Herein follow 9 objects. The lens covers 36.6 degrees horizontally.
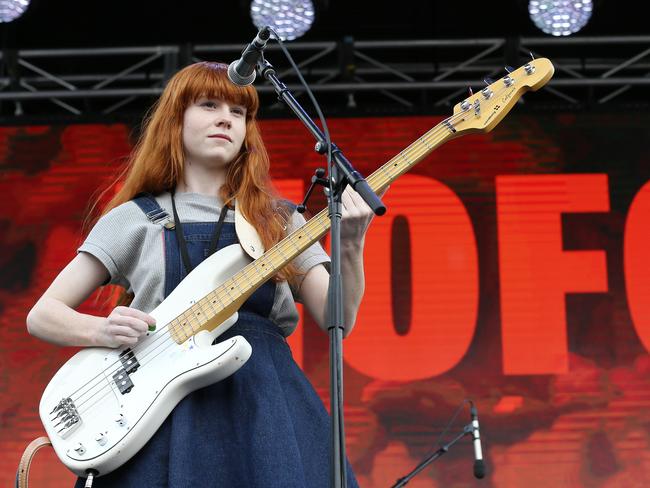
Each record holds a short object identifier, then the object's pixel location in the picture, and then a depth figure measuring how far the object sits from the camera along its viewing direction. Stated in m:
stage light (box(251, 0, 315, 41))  5.22
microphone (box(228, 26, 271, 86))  2.11
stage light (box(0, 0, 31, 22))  5.26
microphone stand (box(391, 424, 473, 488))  4.68
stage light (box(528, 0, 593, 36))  5.18
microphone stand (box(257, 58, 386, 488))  1.65
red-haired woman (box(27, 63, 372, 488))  1.99
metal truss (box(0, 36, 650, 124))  5.61
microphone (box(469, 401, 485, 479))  4.70
